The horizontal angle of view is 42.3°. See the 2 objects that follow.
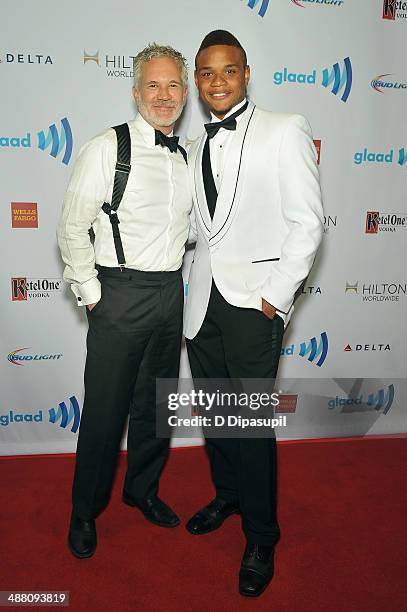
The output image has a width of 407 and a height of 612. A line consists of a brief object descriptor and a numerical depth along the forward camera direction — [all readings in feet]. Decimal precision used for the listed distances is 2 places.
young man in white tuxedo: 6.27
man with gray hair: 6.72
